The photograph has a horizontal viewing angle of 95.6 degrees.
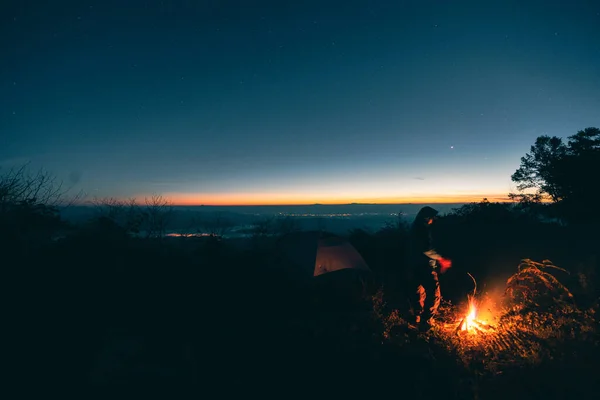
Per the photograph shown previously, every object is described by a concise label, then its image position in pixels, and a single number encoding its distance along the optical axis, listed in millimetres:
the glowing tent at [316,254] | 8414
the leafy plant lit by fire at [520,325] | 5477
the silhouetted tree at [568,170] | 16922
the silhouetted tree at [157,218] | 16094
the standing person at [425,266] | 6418
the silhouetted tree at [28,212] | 7840
